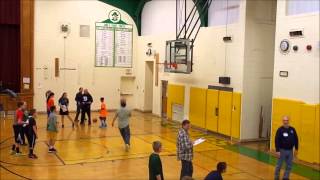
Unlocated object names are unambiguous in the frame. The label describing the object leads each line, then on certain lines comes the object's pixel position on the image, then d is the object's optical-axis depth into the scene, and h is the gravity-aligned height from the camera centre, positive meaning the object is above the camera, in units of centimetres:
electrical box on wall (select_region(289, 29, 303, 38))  1205 +121
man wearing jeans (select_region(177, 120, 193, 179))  816 -173
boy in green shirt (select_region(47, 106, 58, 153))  1204 -175
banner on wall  2289 +159
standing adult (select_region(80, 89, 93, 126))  1771 -163
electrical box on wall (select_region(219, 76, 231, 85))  1539 -41
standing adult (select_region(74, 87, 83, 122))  1781 -150
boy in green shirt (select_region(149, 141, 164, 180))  701 -178
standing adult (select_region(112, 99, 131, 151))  1264 -161
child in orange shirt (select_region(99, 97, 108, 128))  1728 -219
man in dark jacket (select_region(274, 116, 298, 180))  943 -178
